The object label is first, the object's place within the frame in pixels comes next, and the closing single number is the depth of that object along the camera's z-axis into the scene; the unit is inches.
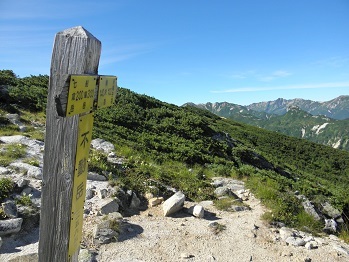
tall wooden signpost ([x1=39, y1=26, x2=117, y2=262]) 95.7
